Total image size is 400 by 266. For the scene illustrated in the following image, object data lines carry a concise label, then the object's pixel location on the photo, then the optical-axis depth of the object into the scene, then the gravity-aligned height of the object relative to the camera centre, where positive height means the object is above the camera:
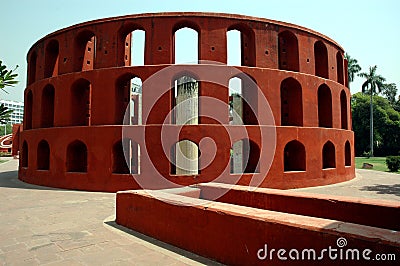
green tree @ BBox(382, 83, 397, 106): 57.87 +10.44
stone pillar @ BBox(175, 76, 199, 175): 13.59 +1.38
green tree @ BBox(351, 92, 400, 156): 41.72 +2.48
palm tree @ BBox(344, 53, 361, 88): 45.97 +11.93
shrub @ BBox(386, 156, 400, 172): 20.80 -1.17
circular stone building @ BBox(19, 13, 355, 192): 11.50 +1.70
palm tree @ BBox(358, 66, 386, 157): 44.03 +9.51
